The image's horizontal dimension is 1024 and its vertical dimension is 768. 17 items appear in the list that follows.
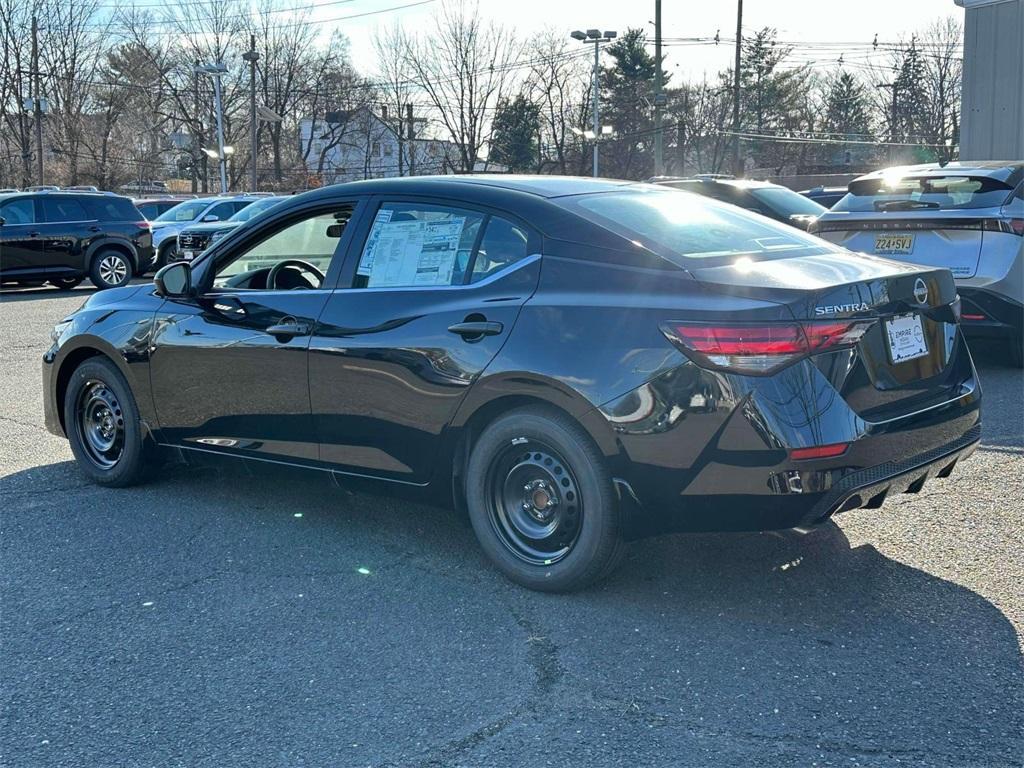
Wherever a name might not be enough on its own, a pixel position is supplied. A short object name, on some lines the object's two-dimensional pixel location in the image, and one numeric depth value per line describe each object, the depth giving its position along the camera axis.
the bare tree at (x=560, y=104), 60.59
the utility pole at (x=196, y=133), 65.81
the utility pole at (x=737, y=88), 40.69
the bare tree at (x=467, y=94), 59.69
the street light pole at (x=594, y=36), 42.25
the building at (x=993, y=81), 14.12
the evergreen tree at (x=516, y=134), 61.34
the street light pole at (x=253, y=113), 43.41
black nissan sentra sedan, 3.34
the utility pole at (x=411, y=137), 61.22
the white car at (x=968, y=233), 7.57
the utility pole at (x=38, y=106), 49.62
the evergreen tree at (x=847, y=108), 73.88
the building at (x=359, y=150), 65.00
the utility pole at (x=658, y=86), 33.66
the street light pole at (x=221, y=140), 44.26
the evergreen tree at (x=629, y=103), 65.25
